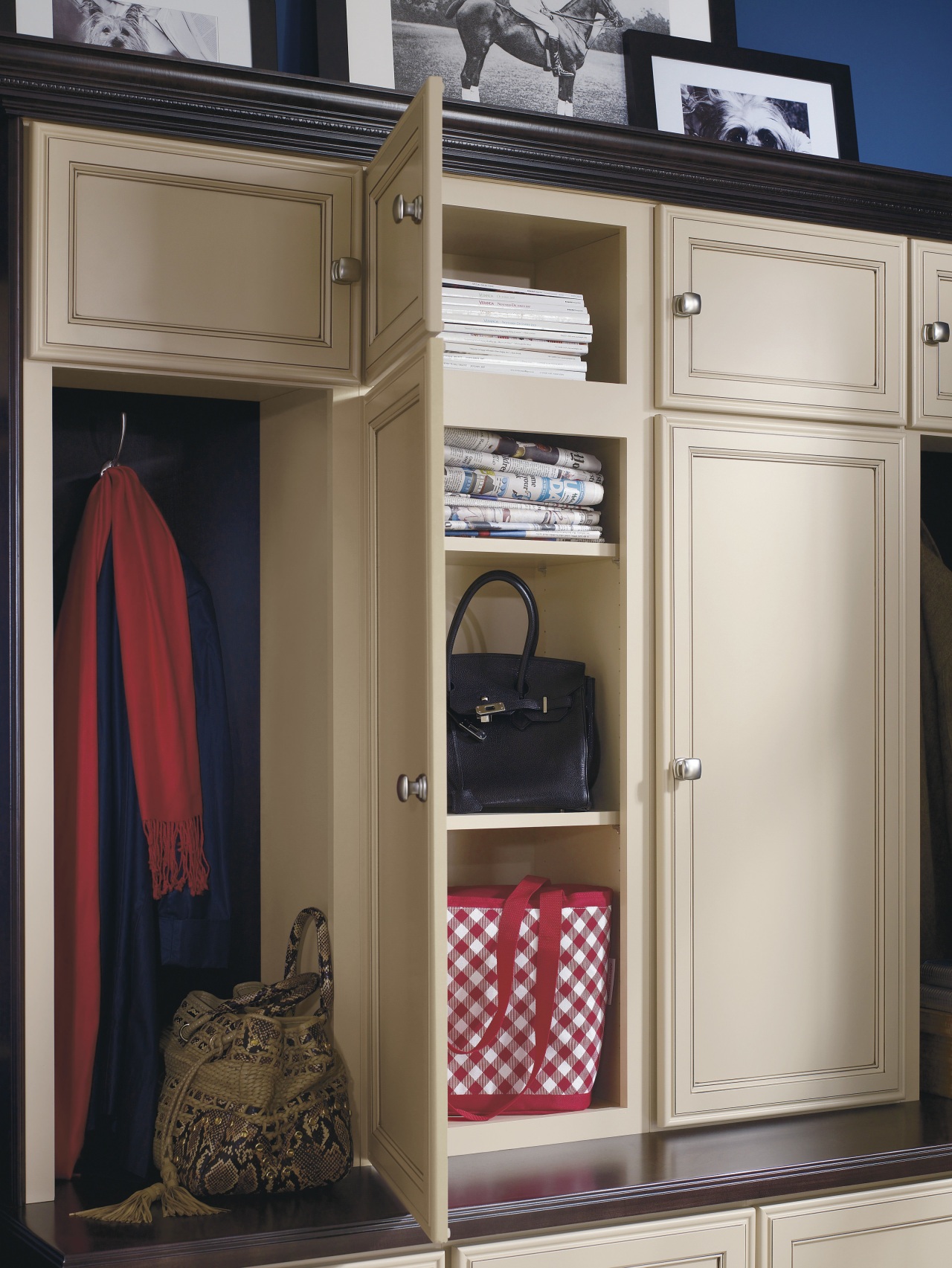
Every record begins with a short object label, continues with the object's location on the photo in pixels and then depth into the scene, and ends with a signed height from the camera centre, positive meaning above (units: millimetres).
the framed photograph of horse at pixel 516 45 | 2266 +1142
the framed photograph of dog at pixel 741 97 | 2434 +1119
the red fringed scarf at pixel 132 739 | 1949 -220
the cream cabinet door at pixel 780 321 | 2127 +551
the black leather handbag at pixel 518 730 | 2057 -209
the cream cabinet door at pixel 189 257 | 1827 +579
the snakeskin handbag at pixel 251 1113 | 1849 -809
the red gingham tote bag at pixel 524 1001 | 2039 -684
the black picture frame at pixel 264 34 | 2176 +1085
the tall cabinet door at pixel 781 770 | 2105 -294
